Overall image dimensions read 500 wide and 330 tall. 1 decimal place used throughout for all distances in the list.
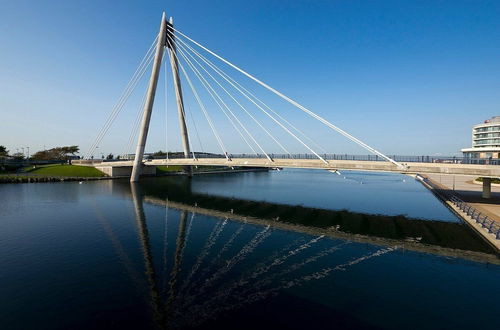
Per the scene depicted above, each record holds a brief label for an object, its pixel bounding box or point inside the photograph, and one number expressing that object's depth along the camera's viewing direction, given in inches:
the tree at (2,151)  2975.9
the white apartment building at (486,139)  3265.3
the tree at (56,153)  3748.3
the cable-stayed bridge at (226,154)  1123.9
